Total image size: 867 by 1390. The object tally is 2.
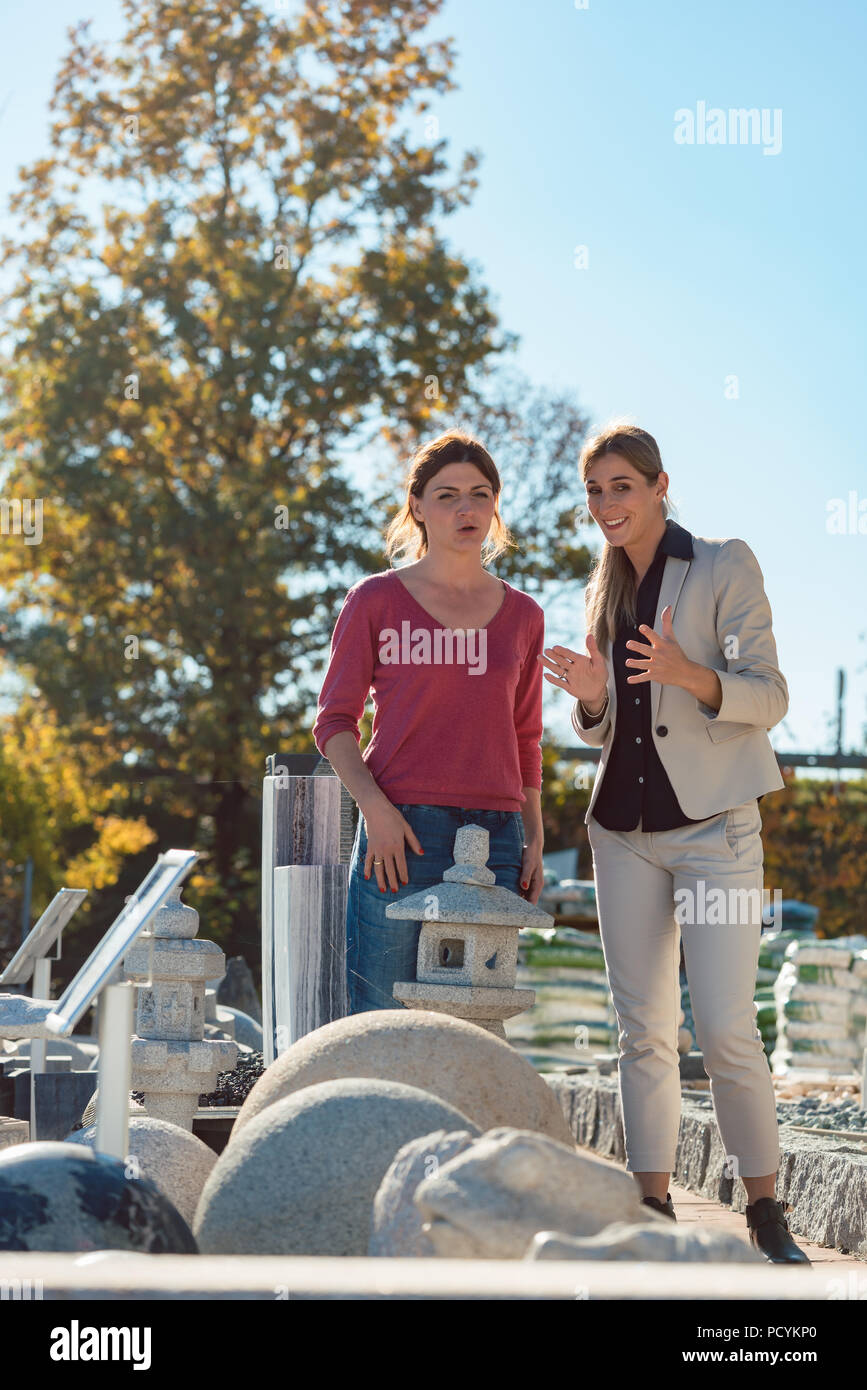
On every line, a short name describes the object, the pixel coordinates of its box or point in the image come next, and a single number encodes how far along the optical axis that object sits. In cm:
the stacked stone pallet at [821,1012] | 791
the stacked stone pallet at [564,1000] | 873
